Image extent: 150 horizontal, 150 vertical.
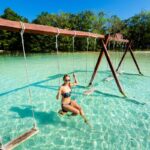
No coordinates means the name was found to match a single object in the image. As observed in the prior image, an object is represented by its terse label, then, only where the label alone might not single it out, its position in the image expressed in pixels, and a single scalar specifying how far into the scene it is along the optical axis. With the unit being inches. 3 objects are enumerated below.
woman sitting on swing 166.9
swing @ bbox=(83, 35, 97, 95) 270.5
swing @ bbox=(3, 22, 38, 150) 132.8
